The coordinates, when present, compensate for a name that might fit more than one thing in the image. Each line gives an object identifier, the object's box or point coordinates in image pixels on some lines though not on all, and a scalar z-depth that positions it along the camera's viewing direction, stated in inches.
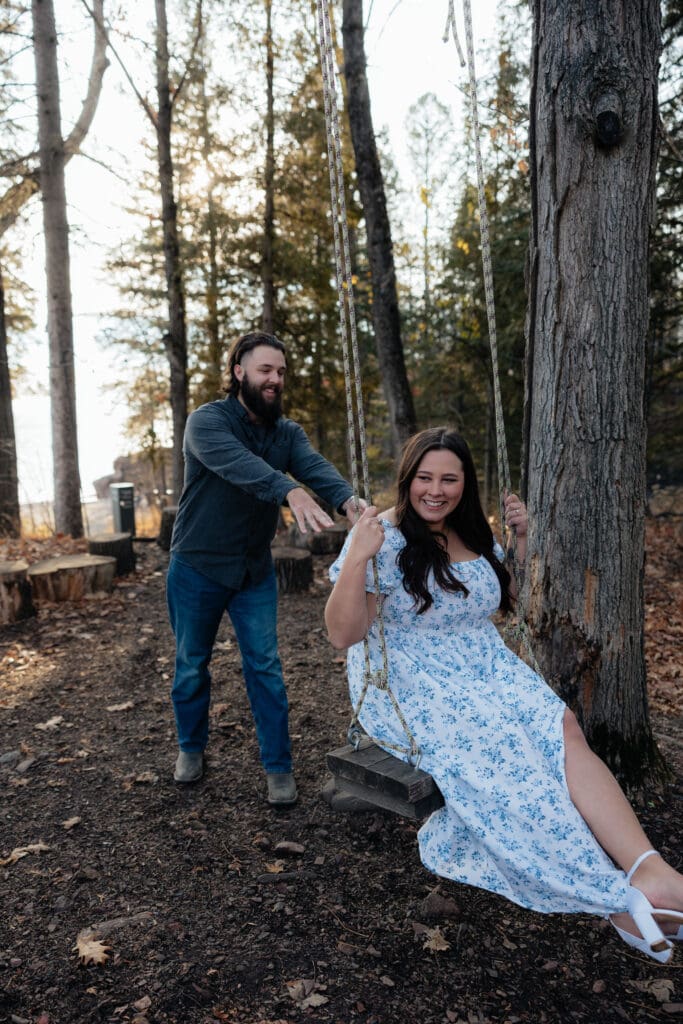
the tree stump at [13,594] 257.9
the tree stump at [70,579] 280.2
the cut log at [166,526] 365.1
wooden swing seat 95.9
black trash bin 395.5
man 137.3
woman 90.1
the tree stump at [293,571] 291.6
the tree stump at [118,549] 319.6
